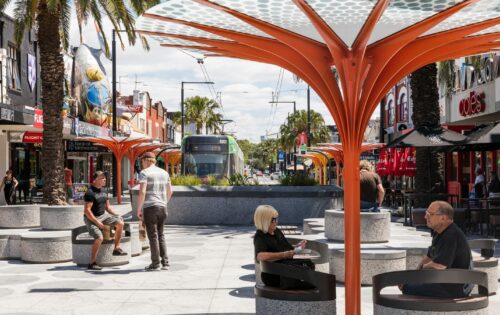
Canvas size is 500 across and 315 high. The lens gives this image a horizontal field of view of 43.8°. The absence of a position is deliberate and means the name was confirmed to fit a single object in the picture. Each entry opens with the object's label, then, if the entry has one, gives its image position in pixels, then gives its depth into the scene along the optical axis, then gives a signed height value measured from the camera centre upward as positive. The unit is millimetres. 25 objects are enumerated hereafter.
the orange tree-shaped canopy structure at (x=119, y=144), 27312 +1524
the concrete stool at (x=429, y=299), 4902 -1006
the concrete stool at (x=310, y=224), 12305 -948
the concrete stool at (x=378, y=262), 8273 -1142
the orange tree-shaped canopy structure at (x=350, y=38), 5723 +1416
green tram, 26641 +928
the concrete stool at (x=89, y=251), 10172 -1199
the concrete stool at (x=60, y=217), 12891 -799
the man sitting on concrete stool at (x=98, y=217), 9765 -612
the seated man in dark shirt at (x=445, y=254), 5262 -679
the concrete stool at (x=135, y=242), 11352 -1181
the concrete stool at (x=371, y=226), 9664 -777
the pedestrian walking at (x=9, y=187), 23797 -328
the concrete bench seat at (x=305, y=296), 5516 -1065
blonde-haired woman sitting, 6139 -639
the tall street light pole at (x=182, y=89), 47844 +7342
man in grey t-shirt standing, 9688 -378
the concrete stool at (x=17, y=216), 13477 -812
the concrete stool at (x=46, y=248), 10805 -1220
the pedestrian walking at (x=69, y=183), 24562 -200
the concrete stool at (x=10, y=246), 11367 -1229
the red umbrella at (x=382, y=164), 28784 +585
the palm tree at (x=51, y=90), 15594 +2282
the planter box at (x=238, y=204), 18203 -790
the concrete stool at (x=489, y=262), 7941 -1125
